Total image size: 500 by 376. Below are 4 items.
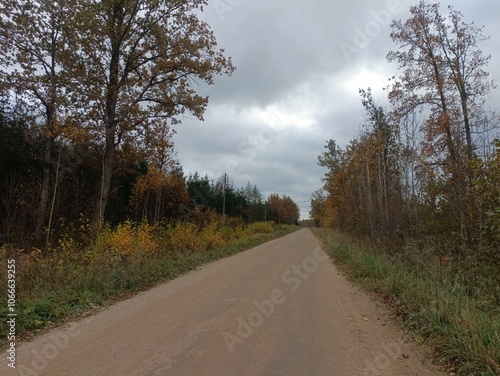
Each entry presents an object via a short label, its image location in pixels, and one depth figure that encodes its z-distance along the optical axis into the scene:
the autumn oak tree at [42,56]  15.75
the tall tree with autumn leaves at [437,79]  15.94
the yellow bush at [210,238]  18.75
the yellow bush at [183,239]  16.14
